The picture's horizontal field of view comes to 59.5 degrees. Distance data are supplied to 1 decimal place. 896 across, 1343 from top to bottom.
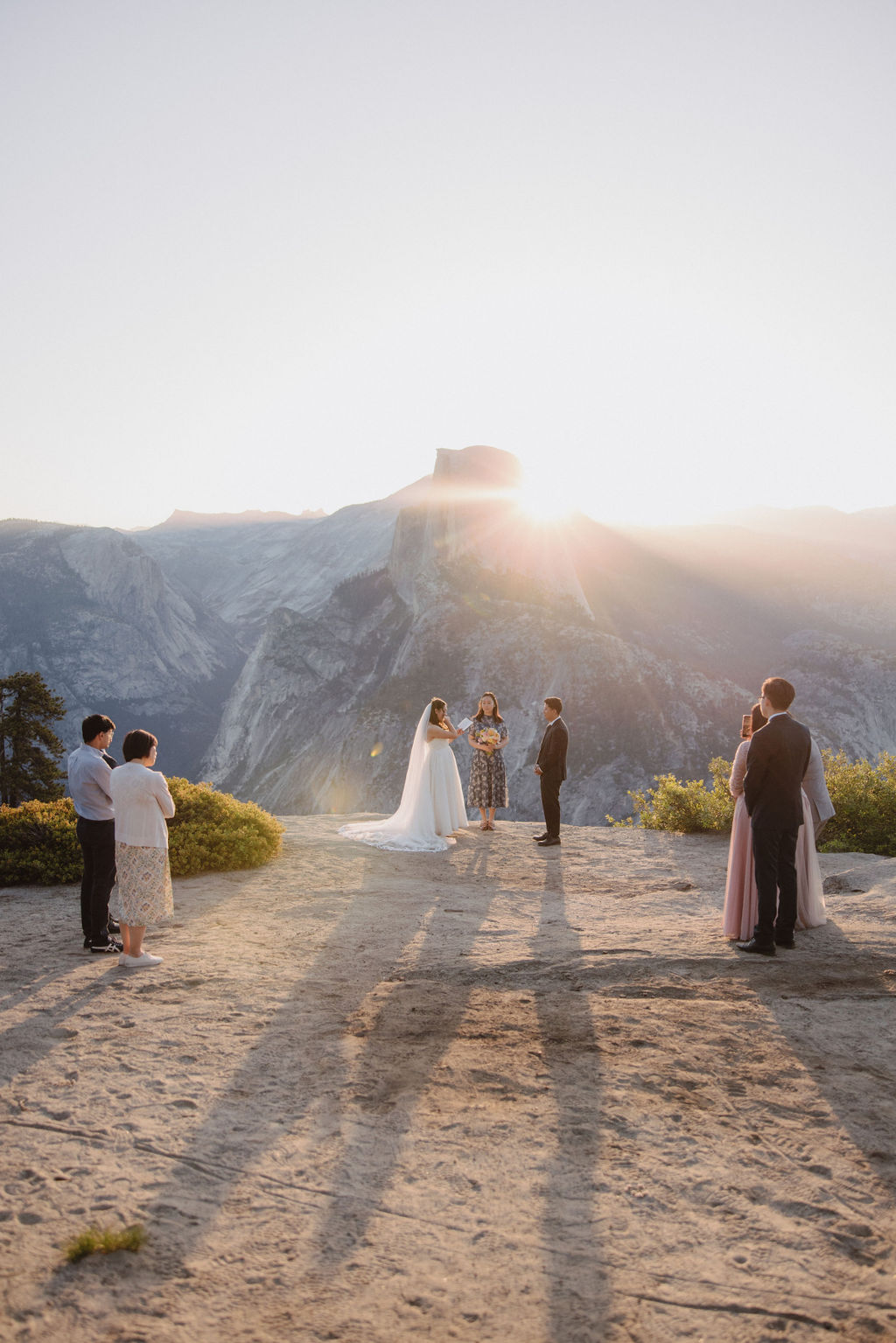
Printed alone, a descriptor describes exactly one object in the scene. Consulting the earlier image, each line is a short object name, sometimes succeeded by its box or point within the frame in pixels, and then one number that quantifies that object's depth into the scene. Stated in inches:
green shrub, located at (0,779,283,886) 434.3
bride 546.0
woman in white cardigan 283.4
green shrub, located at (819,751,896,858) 558.3
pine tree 1002.7
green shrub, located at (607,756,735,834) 595.5
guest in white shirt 300.7
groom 535.5
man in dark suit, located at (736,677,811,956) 296.0
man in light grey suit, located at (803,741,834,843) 308.0
